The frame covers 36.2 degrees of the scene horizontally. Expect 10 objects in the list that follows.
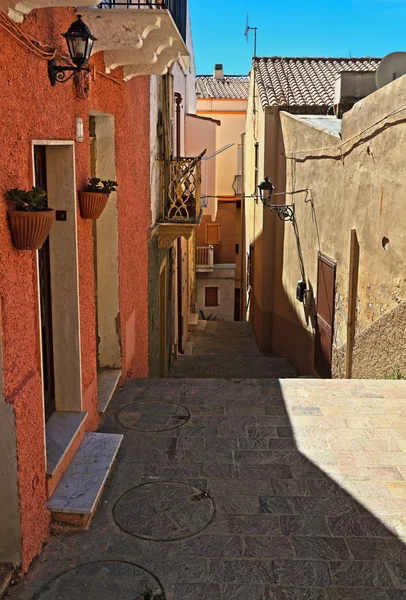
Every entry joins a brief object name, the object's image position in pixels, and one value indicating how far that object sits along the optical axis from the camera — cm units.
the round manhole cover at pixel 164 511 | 455
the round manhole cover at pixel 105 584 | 385
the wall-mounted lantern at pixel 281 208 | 1260
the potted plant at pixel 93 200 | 533
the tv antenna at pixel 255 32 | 1916
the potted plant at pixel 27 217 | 358
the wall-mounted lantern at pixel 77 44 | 429
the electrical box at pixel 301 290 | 1221
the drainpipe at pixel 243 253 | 2439
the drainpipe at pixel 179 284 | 1442
